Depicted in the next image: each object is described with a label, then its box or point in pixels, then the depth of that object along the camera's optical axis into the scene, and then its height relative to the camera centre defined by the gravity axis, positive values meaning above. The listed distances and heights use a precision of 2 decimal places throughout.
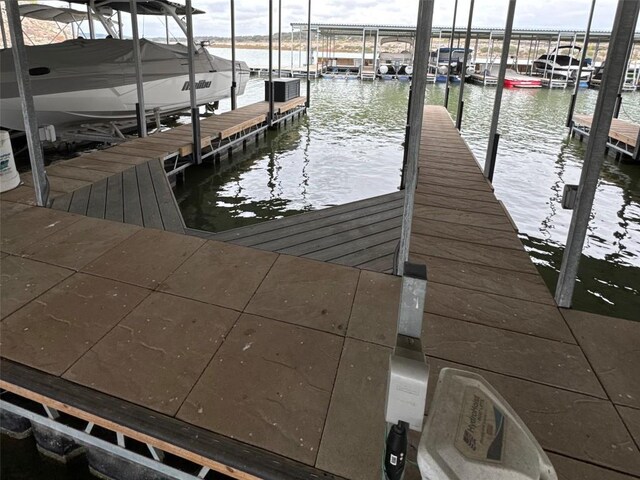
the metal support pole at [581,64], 9.37 +0.50
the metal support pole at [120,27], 10.23 +1.04
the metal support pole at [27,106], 3.13 -0.28
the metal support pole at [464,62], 7.03 +0.39
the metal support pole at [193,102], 6.20 -0.39
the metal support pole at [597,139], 2.00 -0.24
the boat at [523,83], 22.95 +0.18
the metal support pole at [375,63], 26.00 +1.05
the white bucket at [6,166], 4.01 -0.87
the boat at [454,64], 28.25 +1.23
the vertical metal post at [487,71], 24.01 +0.80
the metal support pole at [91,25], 9.55 +1.01
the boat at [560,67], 25.80 +1.20
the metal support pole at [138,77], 6.36 -0.06
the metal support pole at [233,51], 8.80 +0.57
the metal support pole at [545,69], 25.54 +1.00
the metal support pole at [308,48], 10.73 +0.76
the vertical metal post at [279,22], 10.24 +1.35
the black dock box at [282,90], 11.92 -0.32
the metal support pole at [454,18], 8.54 +1.28
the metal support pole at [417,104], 2.07 -0.11
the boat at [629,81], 23.55 +0.46
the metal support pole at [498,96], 4.13 -0.11
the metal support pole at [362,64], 26.44 +0.97
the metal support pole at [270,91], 9.35 -0.31
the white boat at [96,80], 6.68 -0.13
